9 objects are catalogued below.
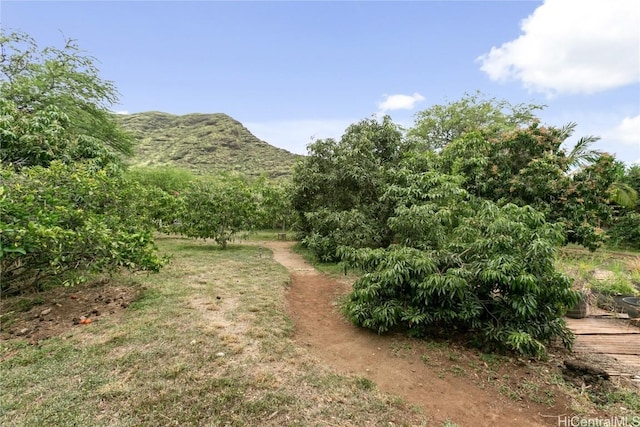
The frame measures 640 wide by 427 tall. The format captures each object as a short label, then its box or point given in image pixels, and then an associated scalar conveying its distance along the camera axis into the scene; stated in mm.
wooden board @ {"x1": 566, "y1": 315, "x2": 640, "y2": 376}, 3146
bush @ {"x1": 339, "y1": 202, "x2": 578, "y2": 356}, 3131
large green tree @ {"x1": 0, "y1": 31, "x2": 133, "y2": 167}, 4922
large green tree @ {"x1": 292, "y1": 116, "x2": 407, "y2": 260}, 7816
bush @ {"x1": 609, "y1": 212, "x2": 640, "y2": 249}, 11859
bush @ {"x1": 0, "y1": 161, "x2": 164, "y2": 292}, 3084
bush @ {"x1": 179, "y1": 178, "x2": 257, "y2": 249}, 9219
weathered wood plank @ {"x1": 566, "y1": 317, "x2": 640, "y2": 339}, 3984
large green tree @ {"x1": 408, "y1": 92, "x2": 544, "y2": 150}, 17906
